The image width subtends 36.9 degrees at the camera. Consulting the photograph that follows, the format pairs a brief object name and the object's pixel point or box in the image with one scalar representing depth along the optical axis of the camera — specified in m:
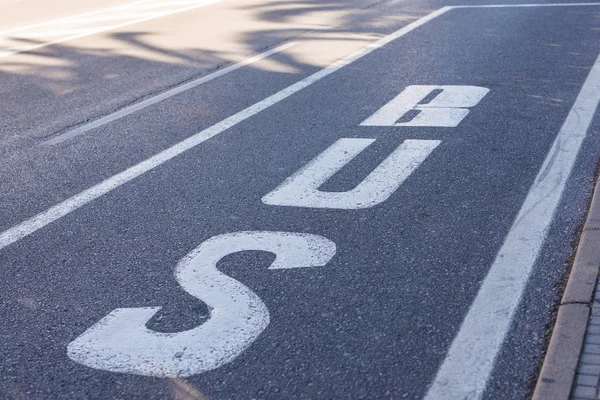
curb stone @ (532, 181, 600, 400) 3.23
